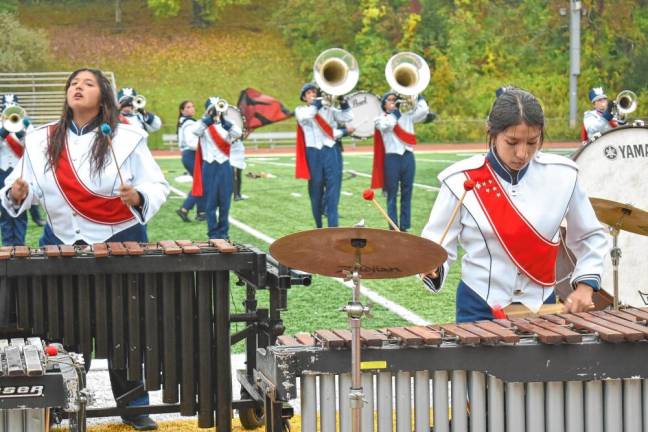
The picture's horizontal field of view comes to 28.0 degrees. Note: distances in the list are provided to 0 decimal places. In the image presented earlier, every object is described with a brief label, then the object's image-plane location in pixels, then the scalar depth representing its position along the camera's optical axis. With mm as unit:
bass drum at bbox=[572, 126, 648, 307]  7160
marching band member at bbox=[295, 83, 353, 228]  13758
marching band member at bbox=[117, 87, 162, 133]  14789
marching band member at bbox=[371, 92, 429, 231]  14664
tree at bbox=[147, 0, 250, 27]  53406
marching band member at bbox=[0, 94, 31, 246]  14094
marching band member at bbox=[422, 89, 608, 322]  4656
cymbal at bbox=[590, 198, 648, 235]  5641
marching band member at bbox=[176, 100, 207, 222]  15953
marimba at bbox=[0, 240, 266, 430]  5277
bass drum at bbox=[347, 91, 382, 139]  22609
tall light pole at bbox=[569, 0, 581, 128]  35156
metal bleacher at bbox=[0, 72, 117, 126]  41688
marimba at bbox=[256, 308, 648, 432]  4035
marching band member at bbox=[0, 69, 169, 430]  5965
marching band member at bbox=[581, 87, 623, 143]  16875
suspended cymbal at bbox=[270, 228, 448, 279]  3801
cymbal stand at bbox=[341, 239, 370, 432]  3887
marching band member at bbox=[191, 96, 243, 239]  13750
